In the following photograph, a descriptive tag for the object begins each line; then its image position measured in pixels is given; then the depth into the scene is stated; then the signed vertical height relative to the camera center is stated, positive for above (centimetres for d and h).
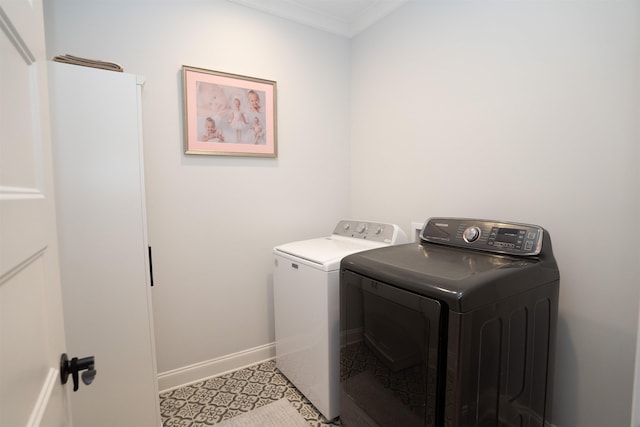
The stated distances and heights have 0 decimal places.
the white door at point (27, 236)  39 -7
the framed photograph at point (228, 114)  188 +48
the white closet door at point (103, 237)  126 -21
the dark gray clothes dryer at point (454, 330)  96 -52
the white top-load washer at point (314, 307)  157 -67
